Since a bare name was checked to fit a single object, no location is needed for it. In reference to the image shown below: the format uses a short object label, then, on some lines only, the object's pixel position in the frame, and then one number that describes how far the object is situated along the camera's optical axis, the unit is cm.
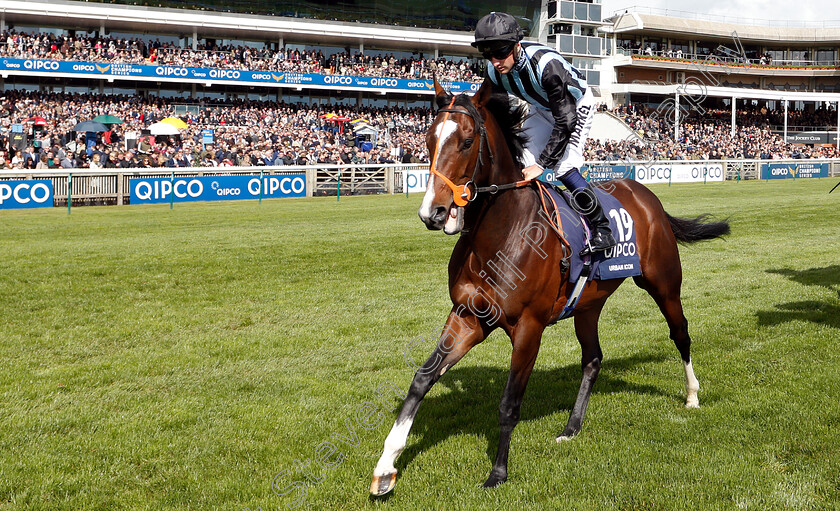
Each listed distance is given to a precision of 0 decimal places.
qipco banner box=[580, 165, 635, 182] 3250
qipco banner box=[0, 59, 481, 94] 4112
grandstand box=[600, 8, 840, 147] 6128
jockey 447
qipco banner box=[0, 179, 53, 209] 2203
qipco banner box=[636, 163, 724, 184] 3525
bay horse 395
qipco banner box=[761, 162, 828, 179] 3962
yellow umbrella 3469
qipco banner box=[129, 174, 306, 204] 2441
